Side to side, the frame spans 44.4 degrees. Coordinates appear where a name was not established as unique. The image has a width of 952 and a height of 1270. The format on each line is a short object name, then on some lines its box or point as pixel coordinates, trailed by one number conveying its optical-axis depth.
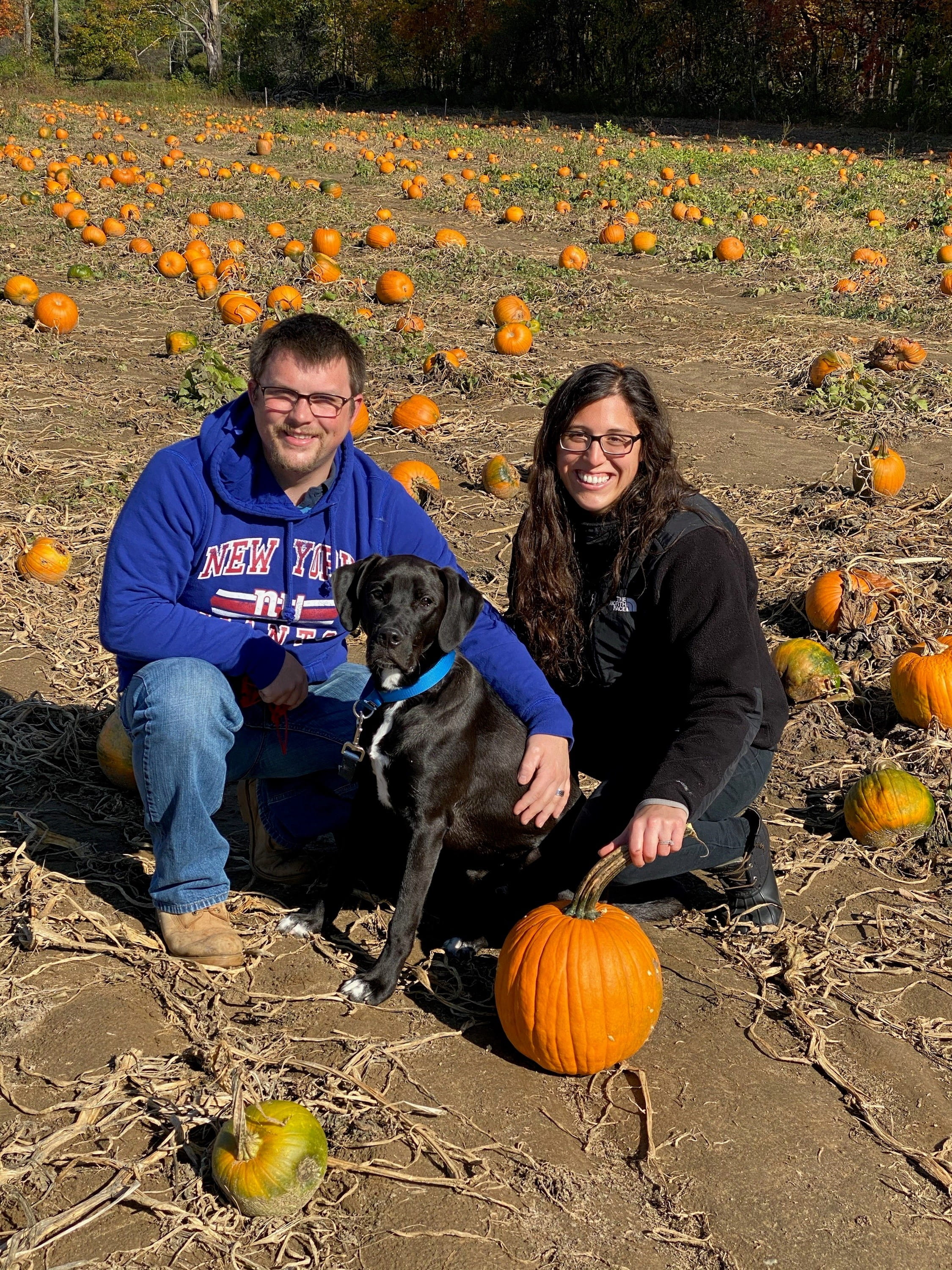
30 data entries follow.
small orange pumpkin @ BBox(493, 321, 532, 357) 10.16
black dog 3.49
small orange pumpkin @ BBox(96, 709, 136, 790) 4.57
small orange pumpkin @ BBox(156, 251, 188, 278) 12.12
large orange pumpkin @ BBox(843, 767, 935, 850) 4.35
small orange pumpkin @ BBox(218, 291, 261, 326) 10.58
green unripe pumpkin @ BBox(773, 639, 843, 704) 5.38
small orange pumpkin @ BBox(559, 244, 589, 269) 13.13
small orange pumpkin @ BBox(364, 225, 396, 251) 13.49
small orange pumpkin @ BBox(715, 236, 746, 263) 13.55
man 3.57
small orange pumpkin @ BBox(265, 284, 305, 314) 10.64
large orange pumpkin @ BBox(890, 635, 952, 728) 5.02
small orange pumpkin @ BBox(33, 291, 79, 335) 10.18
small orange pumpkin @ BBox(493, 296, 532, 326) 10.82
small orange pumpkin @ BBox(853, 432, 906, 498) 7.32
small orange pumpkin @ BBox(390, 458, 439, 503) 7.39
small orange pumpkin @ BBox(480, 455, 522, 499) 7.67
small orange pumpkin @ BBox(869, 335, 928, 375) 9.78
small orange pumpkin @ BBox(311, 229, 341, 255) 12.81
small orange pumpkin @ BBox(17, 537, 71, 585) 6.33
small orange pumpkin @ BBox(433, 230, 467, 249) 13.48
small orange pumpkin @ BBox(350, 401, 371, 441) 8.10
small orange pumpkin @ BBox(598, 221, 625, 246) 14.38
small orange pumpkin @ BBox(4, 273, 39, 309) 10.81
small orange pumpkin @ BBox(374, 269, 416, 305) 11.48
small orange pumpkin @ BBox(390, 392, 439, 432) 8.52
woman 3.54
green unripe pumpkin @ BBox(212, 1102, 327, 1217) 2.57
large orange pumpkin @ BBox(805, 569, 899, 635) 5.80
